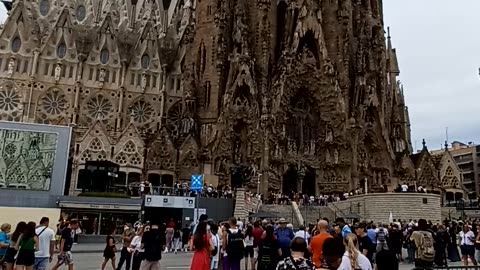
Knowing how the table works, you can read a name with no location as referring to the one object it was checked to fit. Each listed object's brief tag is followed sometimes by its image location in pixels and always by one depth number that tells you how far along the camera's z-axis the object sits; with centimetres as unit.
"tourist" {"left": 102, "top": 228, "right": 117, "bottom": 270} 1293
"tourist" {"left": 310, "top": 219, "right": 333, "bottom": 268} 698
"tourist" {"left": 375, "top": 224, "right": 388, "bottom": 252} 972
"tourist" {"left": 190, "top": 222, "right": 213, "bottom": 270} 803
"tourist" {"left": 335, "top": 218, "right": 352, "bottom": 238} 1122
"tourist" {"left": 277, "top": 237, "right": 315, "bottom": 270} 472
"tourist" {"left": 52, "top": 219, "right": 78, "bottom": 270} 1198
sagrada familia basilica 4394
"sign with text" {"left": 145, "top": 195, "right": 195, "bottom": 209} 3050
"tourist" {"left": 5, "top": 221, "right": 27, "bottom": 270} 944
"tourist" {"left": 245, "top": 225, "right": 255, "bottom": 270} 1367
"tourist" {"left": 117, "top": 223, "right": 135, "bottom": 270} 1264
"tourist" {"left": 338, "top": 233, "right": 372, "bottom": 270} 591
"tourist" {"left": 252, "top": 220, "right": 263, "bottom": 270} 1290
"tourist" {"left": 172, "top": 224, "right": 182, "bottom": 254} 2412
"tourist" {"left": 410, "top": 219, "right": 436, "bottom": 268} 846
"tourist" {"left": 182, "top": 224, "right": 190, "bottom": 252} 2486
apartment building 8100
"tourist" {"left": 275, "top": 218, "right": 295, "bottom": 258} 1099
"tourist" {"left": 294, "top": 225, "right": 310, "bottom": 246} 1163
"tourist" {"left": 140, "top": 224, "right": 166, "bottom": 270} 950
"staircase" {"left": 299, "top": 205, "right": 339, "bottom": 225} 3625
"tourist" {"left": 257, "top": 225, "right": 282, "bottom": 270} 1091
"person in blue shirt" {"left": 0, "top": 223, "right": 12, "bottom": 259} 995
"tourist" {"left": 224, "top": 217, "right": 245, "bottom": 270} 1120
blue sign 3197
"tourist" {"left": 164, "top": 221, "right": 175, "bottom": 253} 2142
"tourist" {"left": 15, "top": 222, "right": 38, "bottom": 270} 886
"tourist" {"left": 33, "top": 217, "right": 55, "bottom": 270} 970
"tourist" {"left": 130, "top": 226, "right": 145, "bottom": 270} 1157
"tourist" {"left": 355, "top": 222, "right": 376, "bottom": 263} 984
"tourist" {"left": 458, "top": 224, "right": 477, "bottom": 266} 1520
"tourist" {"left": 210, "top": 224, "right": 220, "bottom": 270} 1005
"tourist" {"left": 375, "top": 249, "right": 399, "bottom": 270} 874
